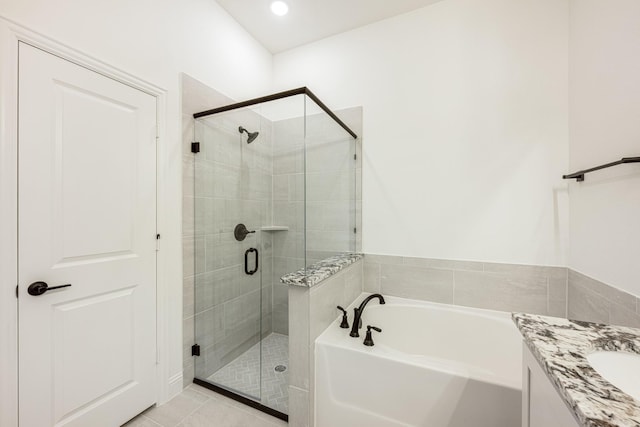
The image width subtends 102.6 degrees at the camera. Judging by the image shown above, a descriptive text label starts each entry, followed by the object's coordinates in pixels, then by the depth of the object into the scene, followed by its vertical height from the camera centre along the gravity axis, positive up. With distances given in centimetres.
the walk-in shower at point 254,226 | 186 -10
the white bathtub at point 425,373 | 121 -91
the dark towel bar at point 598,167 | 114 +24
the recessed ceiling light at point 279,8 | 210 +172
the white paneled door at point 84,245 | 117 -17
